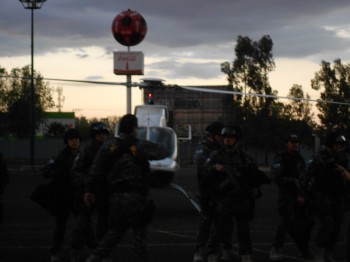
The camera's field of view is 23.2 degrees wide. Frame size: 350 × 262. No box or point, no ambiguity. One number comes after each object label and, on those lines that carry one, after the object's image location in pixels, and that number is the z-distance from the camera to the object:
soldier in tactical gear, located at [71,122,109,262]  10.23
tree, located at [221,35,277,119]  79.50
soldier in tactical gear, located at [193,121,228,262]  10.50
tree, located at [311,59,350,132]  83.79
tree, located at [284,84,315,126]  84.62
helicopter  14.47
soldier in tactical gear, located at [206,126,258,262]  9.88
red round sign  21.03
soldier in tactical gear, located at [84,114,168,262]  8.78
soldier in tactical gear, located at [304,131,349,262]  10.78
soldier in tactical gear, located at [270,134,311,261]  11.53
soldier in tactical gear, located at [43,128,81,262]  10.82
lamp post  43.38
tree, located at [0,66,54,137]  99.69
